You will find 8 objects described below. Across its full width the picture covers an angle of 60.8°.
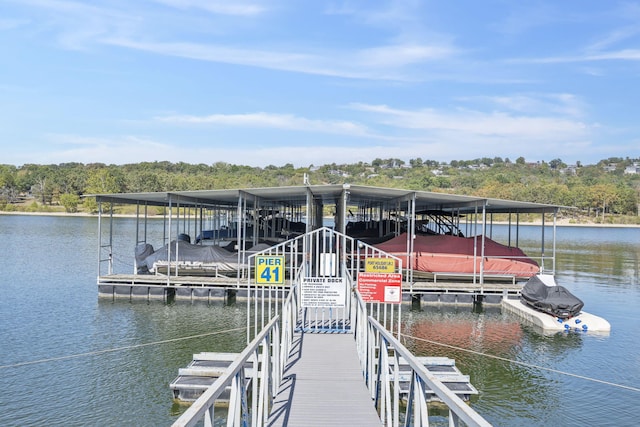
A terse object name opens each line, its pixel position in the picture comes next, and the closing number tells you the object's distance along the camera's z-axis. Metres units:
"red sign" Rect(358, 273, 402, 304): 10.29
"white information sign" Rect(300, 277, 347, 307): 10.30
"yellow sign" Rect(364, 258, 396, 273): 11.28
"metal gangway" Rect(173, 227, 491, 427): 4.39
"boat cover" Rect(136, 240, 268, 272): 20.81
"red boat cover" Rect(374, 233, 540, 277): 21.45
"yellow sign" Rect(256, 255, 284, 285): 10.52
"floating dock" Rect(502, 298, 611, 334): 16.48
